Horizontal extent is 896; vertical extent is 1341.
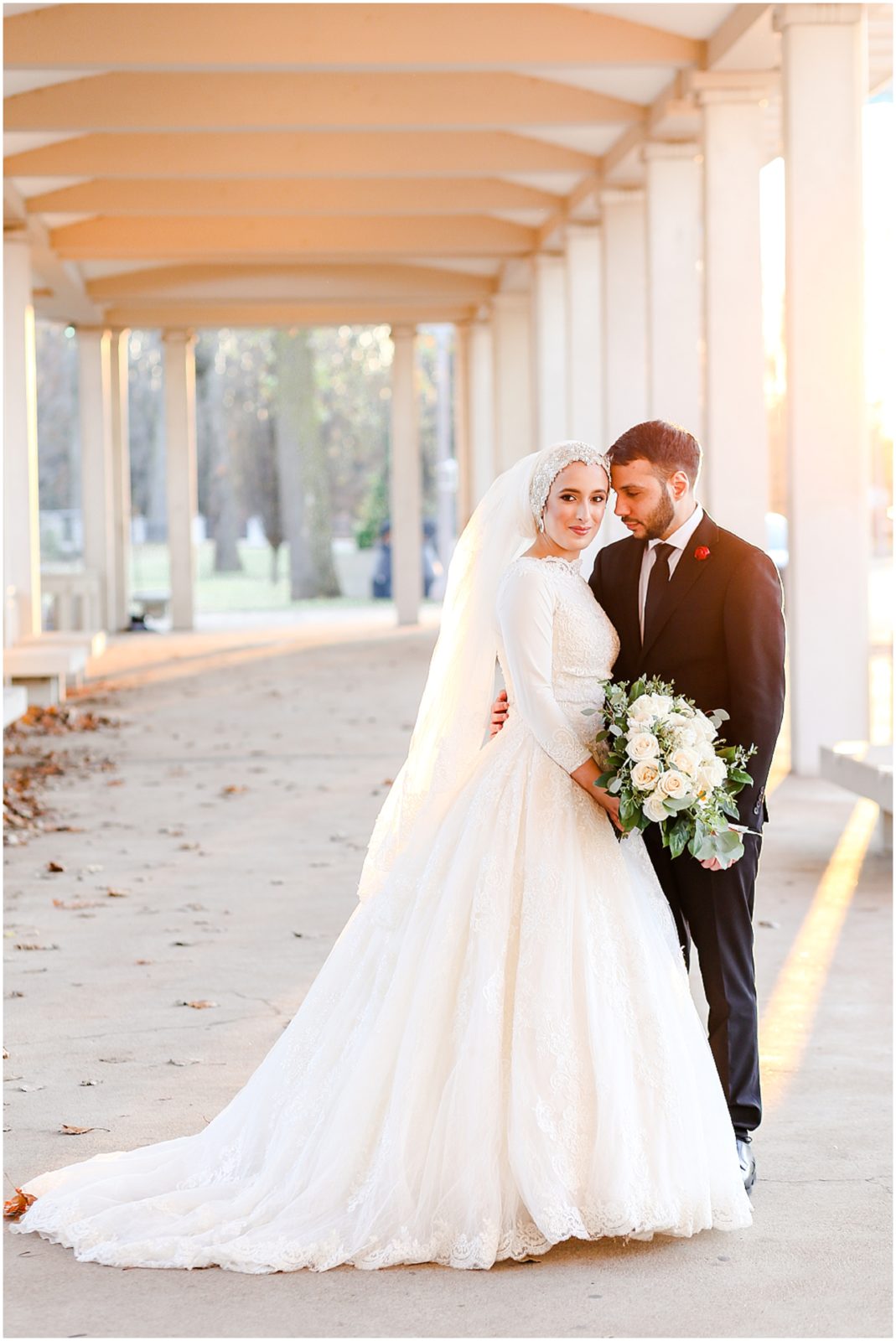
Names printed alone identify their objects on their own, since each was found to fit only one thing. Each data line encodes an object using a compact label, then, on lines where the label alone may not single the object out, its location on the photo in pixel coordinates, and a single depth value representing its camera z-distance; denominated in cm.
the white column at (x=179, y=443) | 2592
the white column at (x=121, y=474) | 2633
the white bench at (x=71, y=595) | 2412
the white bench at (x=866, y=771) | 786
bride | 371
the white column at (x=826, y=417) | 1057
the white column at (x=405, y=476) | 2594
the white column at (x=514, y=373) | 2386
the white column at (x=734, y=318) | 1202
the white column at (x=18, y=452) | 1702
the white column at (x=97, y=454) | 2462
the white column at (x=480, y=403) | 2733
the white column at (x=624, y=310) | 1661
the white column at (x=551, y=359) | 2042
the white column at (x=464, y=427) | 2808
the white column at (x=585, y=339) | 1886
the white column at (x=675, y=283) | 1396
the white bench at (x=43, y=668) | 1456
